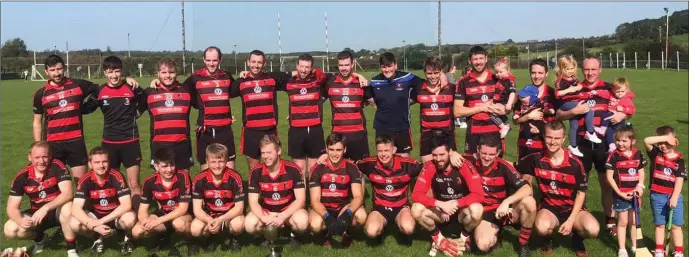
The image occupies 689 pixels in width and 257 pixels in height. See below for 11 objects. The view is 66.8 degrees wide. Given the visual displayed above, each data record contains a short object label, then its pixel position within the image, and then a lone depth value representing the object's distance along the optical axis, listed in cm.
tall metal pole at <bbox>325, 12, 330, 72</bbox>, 3130
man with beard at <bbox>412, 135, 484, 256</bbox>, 488
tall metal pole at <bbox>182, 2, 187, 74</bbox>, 2735
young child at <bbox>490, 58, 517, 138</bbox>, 569
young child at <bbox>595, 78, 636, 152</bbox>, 532
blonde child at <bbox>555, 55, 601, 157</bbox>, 534
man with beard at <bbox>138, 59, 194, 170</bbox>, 582
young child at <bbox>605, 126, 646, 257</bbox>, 469
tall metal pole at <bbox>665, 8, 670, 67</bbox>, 3581
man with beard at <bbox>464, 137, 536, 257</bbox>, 487
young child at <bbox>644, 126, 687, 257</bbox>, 453
